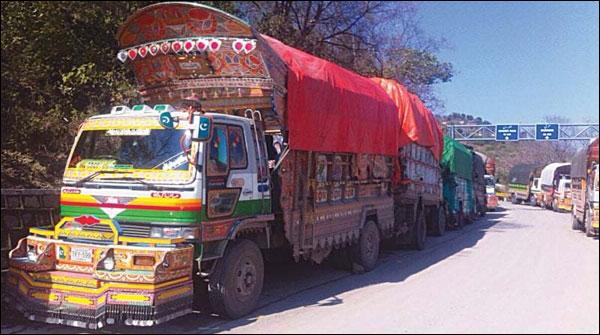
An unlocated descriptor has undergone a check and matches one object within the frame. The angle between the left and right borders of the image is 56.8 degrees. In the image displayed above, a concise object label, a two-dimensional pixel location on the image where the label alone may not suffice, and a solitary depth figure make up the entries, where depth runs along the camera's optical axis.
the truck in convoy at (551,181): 27.03
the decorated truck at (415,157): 11.84
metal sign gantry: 37.86
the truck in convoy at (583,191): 11.68
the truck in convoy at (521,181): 46.28
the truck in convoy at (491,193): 33.97
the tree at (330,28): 18.11
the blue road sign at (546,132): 38.84
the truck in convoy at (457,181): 18.36
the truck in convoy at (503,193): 50.03
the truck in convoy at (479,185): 24.52
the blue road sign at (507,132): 43.06
